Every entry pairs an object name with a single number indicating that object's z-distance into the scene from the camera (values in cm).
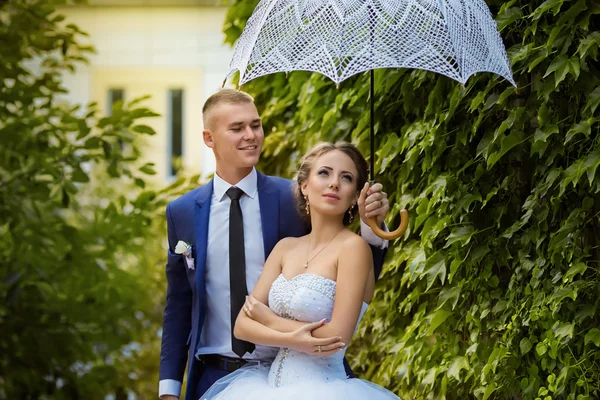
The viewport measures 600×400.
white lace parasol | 521
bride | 555
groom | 633
